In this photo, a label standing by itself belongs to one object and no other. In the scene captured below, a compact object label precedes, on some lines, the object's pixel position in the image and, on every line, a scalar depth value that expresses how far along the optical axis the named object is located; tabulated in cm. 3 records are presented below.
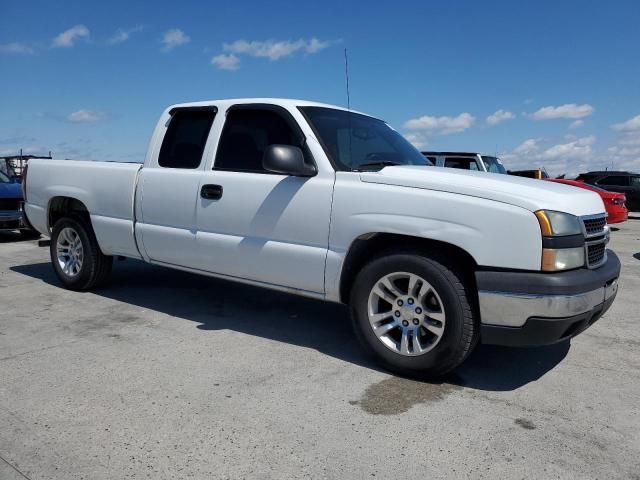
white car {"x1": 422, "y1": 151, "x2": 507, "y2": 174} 1273
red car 1363
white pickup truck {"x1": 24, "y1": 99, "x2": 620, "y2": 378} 325
